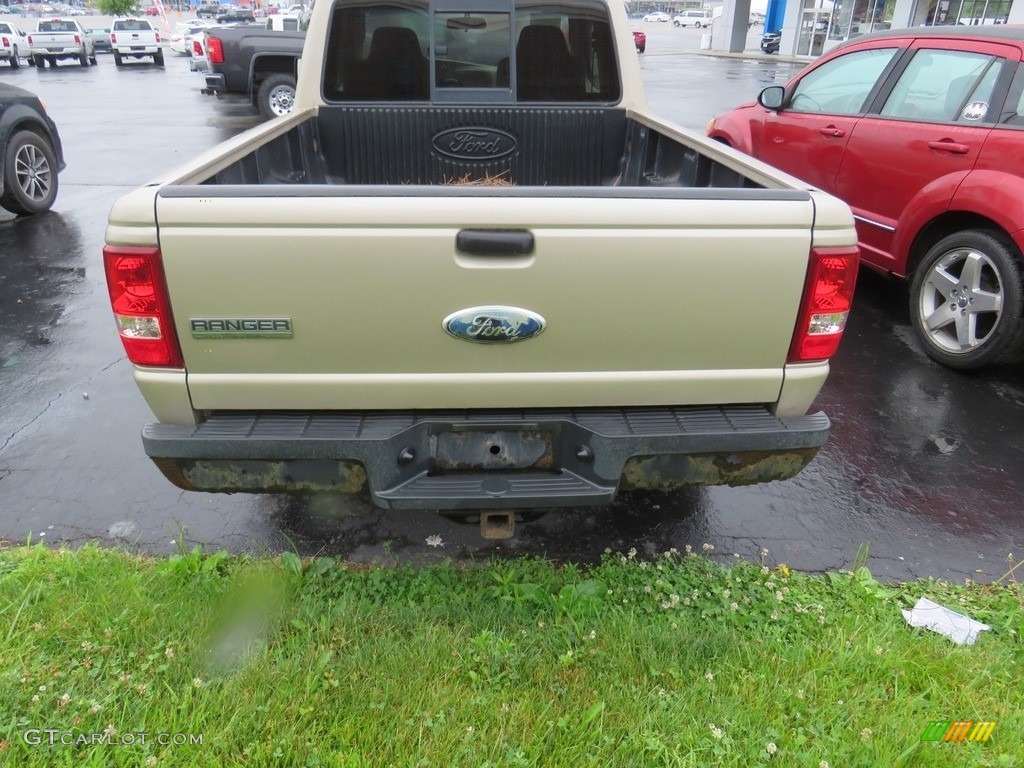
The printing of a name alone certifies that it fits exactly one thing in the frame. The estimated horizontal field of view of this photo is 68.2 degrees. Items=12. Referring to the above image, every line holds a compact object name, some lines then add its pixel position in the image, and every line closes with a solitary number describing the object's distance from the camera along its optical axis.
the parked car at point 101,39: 39.83
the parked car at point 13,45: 28.75
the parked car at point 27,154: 7.47
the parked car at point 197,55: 25.04
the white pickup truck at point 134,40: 31.77
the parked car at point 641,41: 39.03
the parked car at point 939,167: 4.36
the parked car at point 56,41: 29.89
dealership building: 26.00
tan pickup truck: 2.23
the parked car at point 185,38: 39.34
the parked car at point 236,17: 48.34
